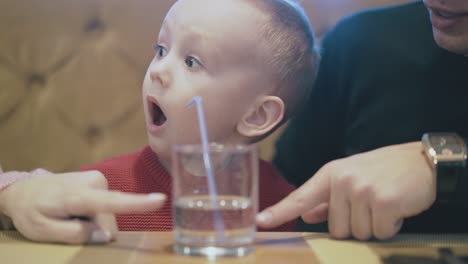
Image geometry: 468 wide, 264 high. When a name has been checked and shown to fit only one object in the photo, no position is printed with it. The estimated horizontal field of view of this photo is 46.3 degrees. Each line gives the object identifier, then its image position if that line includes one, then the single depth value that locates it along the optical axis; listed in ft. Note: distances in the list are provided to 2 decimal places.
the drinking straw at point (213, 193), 2.05
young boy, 2.96
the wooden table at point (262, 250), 2.07
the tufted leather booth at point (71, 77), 4.19
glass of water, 2.06
